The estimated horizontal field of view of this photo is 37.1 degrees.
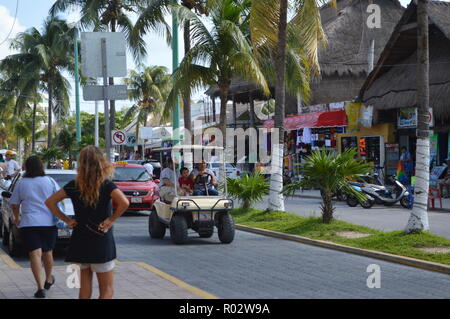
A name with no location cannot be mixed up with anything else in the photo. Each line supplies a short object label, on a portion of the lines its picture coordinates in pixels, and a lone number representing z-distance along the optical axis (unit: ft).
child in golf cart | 45.93
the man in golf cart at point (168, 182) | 46.19
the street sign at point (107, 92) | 46.50
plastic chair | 68.23
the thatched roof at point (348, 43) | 120.67
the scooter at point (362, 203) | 71.46
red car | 66.64
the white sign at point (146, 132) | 108.58
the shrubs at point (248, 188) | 61.57
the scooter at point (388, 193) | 71.82
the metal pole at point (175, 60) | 77.41
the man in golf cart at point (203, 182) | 45.96
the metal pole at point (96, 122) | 99.77
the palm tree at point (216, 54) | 63.98
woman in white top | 26.56
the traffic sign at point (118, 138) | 81.25
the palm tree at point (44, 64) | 142.41
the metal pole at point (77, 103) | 127.95
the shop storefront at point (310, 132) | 104.78
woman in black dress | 19.93
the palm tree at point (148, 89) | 196.65
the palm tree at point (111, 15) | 95.14
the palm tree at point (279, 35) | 53.01
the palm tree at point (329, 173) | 48.49
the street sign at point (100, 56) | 46.60
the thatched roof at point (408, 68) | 82.33
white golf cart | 43.55
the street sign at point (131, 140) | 106.22
